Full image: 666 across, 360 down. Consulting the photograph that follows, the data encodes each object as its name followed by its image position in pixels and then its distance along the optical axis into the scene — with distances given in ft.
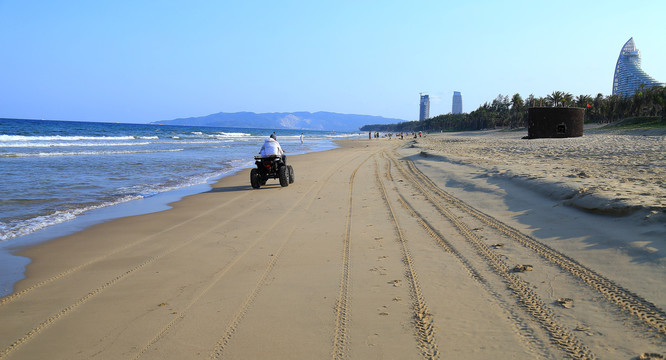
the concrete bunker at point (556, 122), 102.01
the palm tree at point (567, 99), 249.34
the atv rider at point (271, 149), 41.16
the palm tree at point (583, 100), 247.44
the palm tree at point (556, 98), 255.33
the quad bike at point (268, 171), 41.14
